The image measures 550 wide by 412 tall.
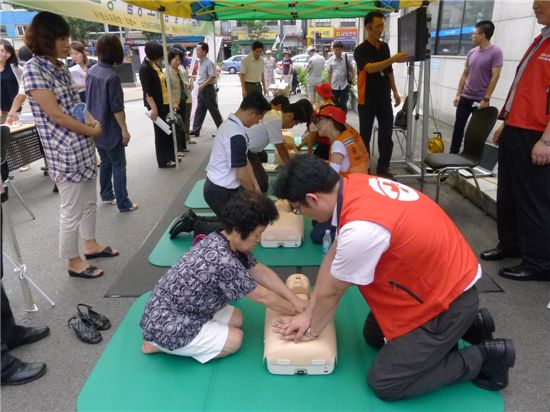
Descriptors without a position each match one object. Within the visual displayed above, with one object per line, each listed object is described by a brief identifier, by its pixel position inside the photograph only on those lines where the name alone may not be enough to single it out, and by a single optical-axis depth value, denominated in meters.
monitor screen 3.73
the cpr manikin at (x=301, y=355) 1.80
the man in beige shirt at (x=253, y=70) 7.38
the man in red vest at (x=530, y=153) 2.39
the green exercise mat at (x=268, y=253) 2.93
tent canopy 4.36
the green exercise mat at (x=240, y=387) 1.68
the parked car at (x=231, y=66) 24.44
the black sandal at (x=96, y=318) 2.26
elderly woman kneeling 1.71
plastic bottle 3.01
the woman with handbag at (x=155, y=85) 4.84
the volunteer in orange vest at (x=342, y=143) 3.02
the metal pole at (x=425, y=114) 4.00
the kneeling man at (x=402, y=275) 1.44
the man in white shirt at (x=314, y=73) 9.64
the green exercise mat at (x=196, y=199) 4.09
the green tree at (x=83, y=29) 20.83
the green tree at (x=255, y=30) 29.91
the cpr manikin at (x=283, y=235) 3.10
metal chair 3.49
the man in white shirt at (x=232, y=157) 2.82
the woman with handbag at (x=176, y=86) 5.45
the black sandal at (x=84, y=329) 2.16
